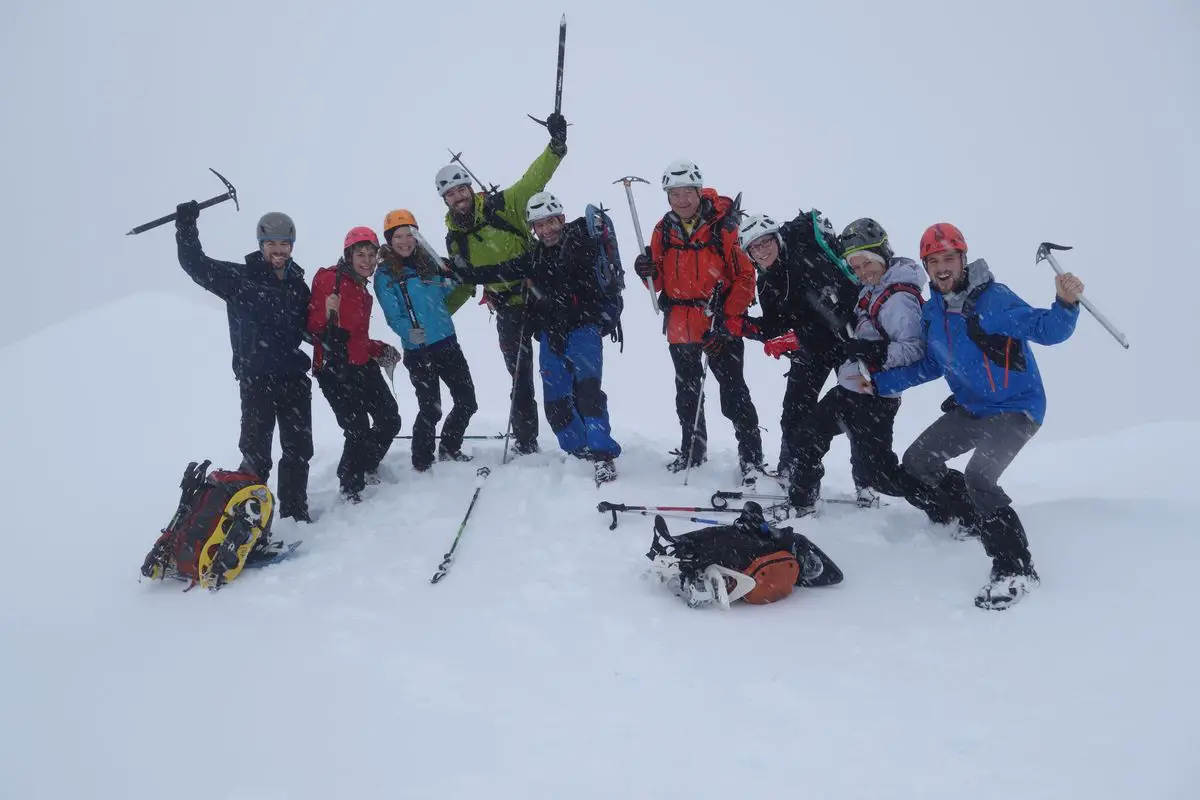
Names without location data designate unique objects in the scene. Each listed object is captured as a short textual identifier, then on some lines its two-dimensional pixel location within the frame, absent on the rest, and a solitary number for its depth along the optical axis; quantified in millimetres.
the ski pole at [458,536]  6062
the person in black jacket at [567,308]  7766
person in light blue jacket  7855
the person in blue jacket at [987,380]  5164
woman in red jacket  7453
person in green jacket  7986
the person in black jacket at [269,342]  7152
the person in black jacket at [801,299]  6781
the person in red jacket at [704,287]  7531
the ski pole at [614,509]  6641
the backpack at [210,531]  6070
